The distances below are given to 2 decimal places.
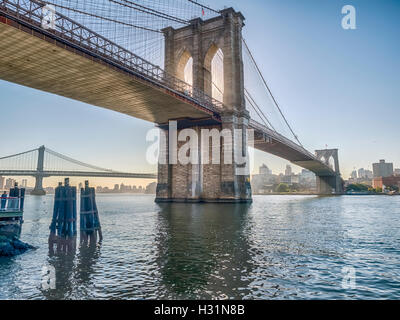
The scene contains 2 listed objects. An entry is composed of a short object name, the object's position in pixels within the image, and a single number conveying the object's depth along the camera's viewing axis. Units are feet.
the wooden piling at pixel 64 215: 45.93
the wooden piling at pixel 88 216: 49.44
